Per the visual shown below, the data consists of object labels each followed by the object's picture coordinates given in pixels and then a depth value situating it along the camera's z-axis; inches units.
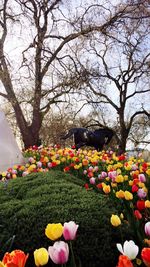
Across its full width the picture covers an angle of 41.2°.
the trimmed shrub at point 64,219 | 59.0
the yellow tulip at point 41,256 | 36.5
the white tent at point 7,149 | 207.0
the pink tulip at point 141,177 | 88.5
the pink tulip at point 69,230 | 41.9
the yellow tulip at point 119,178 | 82.7
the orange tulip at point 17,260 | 33.8
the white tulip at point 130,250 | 36.9
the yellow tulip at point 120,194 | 68.1
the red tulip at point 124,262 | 33.2
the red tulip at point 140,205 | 63.4
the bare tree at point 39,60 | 408.1
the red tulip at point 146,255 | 35.2
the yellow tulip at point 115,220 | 49.5
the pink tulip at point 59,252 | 37.4
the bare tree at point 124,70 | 421.6
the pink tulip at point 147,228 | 47.1
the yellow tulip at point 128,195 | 62.8
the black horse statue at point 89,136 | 294.1
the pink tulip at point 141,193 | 74.6
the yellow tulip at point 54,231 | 40.5
